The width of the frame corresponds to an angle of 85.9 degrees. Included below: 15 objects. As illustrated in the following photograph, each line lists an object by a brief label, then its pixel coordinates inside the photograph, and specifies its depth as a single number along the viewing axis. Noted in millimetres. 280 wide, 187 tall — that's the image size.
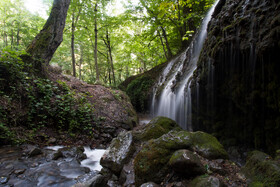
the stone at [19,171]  2890
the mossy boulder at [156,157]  2420
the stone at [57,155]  3700
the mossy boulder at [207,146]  2521
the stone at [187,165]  2051
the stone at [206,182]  1747
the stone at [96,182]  2407
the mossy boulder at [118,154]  3211
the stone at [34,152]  3600
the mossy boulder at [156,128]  3943
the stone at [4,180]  2582
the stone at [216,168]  2140
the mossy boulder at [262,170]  1789
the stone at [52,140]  4605
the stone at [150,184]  2177
